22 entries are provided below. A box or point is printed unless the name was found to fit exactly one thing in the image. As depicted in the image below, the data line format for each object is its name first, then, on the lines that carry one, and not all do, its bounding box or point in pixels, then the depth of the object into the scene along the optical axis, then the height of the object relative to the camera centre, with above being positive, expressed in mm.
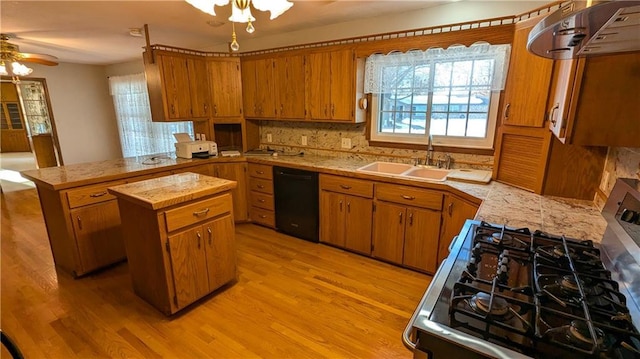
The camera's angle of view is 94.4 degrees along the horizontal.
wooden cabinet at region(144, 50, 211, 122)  3277 +352
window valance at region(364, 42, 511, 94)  2332 +441
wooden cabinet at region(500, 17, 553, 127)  1859 +192
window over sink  2500 +197
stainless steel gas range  715 -528
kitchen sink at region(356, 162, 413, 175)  2977 -520
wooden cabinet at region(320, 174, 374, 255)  2779 -929
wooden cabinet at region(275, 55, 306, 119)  3277 +335
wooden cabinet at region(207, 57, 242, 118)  3652 +372
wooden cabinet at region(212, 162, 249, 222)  3521 -746
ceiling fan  3299 +674
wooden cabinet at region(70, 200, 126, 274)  2488 -1005
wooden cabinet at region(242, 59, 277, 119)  3510 +336
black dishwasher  3098 -917
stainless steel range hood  689 +240
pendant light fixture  1633 +608
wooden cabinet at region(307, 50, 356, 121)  2980 +314
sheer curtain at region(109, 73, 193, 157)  5297 -123
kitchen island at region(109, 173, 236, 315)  1939 -822
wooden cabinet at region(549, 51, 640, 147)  1262 +52
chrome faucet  2847 -386
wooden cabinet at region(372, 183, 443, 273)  2447 -940
